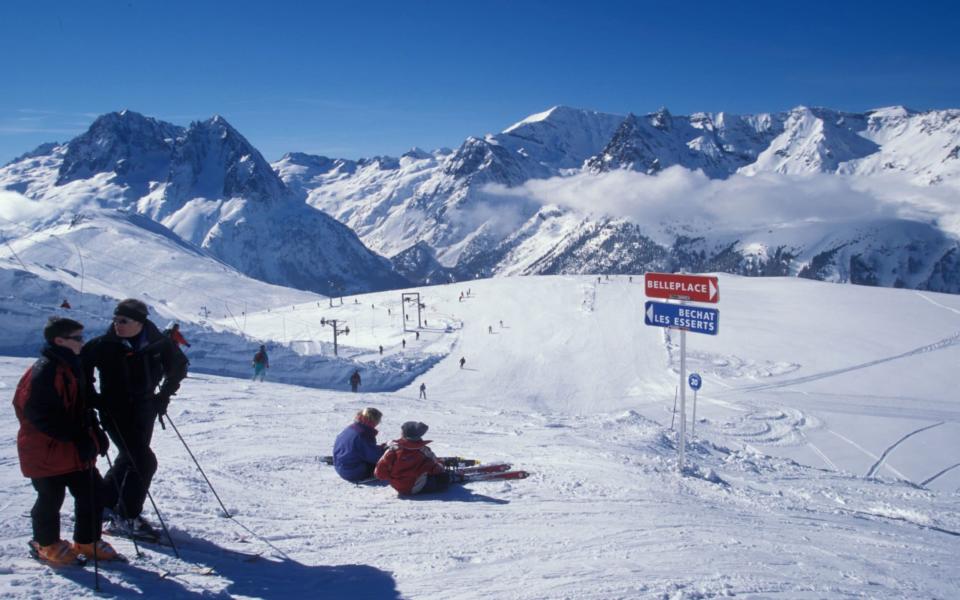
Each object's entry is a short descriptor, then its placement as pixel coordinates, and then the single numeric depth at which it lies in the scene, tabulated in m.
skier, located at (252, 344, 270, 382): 24.91
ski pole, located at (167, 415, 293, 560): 5.90
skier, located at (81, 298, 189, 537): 5.29
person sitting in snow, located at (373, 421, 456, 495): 8.07
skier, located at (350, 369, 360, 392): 30.12
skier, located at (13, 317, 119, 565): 4.84
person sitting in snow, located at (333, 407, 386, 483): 8.66
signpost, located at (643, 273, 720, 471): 11.49
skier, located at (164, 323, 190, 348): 7.35
